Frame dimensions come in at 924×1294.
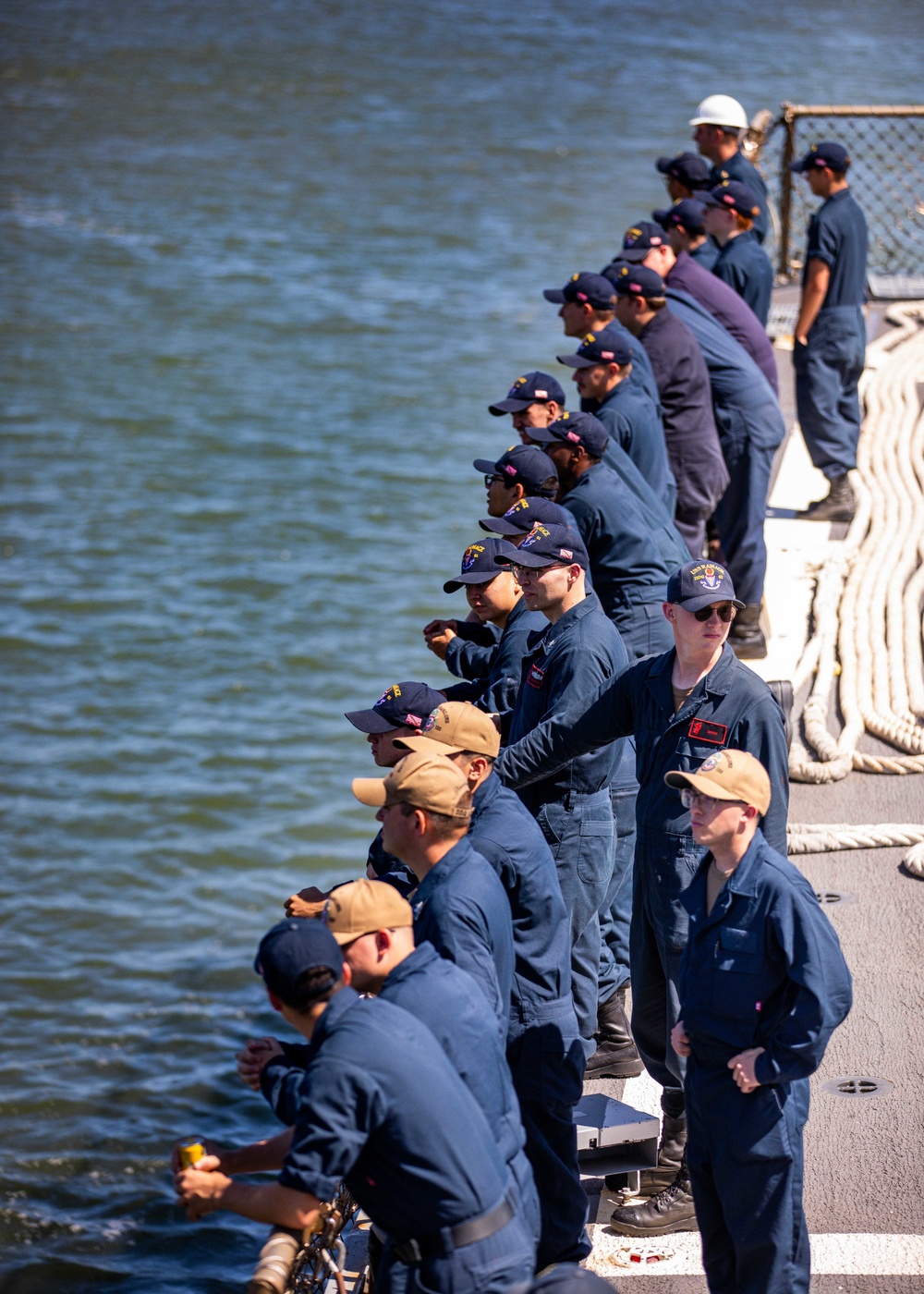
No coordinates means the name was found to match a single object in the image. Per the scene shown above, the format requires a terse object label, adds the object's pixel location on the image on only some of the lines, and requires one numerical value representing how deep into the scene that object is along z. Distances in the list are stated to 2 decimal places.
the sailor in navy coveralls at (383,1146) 6.93
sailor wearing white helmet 21.48
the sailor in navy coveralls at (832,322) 19.42
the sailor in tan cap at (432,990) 7.61
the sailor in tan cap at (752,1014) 8.29
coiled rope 15.66
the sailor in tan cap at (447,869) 8.40
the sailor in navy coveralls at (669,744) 9.81
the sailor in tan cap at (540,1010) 9.47
